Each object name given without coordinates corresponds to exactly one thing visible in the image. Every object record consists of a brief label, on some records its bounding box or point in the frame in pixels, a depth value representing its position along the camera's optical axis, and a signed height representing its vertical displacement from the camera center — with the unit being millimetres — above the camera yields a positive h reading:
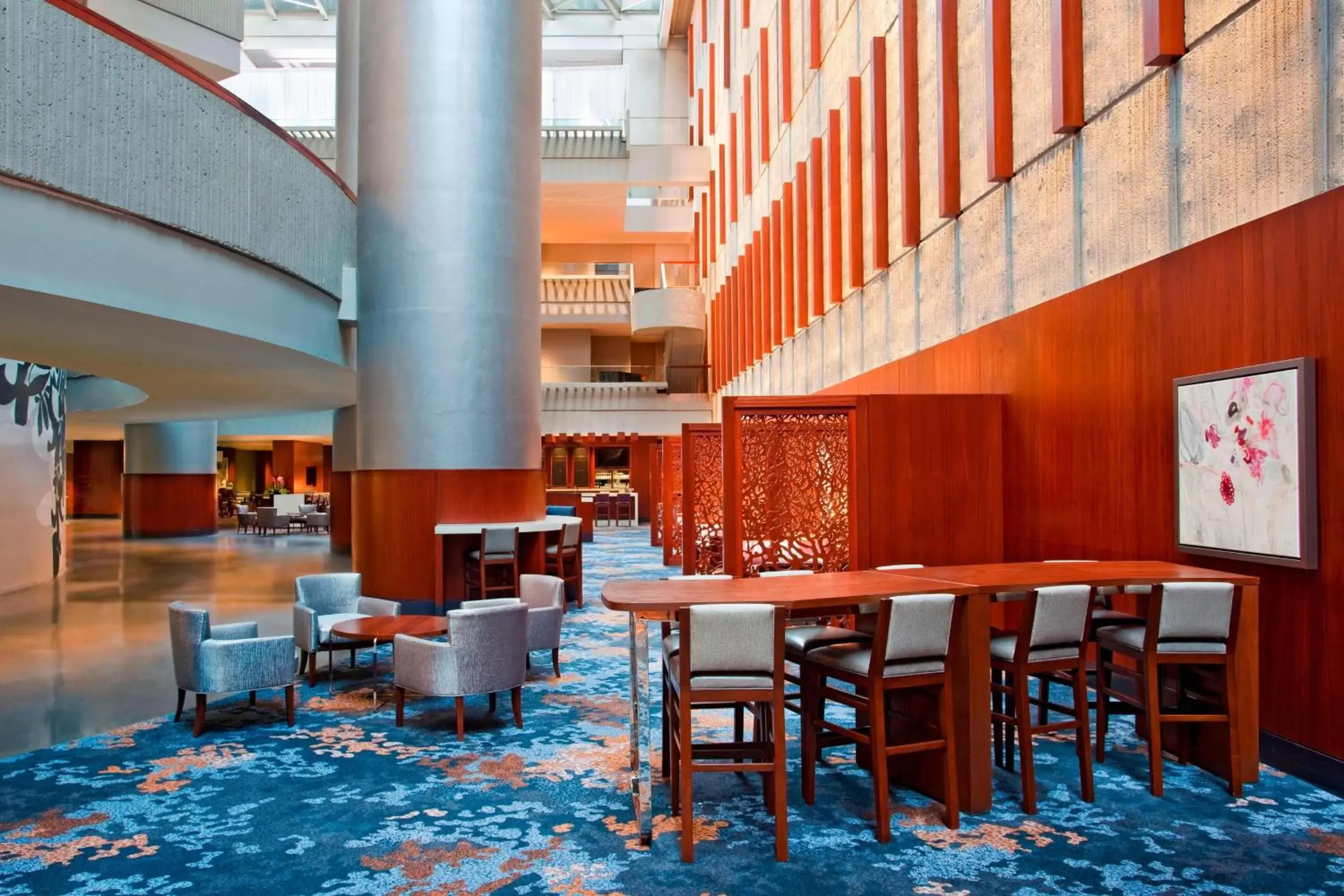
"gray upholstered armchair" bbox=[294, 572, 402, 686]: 6859 -1048
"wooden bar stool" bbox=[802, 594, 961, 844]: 3975 -878
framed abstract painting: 4477 +5
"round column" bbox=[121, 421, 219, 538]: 20922 -75
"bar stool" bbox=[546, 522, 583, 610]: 10234 -957
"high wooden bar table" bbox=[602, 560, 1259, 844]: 4031 -638
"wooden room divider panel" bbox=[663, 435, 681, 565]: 15656 -527
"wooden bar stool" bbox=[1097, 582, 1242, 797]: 4395 -816
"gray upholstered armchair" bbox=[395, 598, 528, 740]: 5680 -1124
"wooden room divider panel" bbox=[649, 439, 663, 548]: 19453 -453
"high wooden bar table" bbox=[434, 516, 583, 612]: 9656 -819
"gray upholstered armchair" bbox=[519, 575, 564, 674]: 6883 -1021
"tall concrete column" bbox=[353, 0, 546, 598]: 9703 +1972
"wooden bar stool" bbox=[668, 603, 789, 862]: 3791 -791
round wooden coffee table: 6359 -1062
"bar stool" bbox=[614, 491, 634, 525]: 24844 -944
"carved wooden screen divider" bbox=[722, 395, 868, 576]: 7145 -83
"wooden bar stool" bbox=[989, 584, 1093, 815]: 4297 -873
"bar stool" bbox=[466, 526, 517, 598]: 9469 -853
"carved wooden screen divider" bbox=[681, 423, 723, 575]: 11273 -362
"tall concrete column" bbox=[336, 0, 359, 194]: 15328 +6180
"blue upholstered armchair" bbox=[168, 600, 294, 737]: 5676 -1123
